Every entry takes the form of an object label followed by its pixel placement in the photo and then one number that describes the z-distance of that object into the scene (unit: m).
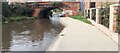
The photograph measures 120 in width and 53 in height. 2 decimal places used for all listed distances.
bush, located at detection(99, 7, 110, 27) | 5.76
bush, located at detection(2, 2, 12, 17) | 15.86
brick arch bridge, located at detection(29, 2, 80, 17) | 20.07
